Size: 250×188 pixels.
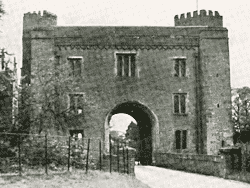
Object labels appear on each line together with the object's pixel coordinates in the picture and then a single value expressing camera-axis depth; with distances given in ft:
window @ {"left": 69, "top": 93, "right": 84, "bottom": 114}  97.86
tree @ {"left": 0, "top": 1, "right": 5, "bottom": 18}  61.52
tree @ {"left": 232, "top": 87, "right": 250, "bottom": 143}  168.74
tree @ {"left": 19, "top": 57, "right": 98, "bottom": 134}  78.89
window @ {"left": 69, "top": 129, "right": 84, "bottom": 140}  99.14
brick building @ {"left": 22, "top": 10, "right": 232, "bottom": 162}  98.94
